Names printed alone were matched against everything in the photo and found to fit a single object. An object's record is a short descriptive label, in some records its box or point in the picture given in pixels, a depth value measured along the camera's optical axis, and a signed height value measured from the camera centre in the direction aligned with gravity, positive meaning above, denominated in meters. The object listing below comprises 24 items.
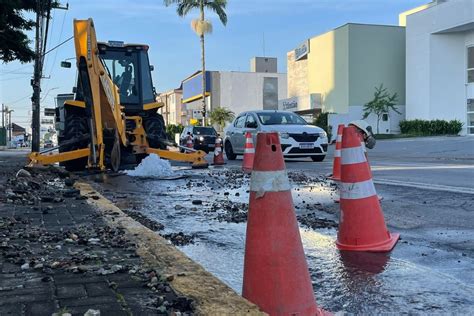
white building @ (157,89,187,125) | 91.04 +6.65
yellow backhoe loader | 10.05 +0.67
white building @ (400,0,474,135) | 35.88 +5.35
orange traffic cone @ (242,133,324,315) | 2.96 -0.59
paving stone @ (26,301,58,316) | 2.68 -0.84
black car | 28.09 +0.35
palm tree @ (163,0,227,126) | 42.06 +10.66
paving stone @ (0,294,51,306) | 2.85 -0.83
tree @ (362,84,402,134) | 40.06 +2.85
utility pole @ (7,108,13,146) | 112.37 +6.83
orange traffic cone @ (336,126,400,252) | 4.67 -0.57
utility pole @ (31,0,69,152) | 27.77 +3.37
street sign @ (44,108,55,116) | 26.89 +1.78
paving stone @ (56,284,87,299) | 2.97 -0.83
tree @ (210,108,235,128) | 60.00 +3.10
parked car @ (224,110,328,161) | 15.95 +0.35
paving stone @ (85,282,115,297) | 3.00 -0.83
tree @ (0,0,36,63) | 15.78 +3.49
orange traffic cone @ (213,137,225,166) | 15.95 -0.35
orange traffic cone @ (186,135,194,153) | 25.09 +0.09
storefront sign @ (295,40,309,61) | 49.03 +8.69
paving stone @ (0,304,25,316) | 2.68 -0.84
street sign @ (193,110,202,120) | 64.75 +3.70
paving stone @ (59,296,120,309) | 2.82 -0.84
